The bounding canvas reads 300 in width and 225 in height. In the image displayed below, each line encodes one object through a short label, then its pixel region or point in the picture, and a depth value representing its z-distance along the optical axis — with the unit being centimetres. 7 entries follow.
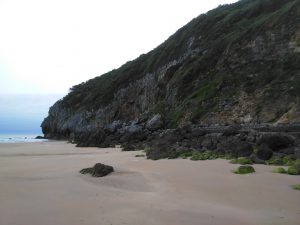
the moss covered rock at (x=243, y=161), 788
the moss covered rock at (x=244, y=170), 663
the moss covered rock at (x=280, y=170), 656
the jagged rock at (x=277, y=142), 916
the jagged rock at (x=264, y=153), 816
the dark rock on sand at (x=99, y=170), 714
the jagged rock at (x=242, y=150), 896
